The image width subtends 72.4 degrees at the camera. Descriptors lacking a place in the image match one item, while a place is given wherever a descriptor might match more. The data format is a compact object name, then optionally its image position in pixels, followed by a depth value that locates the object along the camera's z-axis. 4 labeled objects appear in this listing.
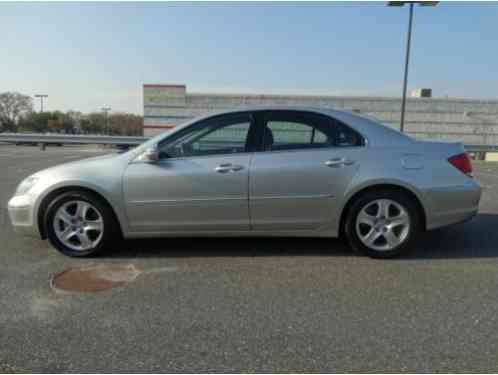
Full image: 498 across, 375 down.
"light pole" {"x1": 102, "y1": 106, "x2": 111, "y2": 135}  70.44
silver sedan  3.46
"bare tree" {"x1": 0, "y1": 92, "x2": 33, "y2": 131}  73.62
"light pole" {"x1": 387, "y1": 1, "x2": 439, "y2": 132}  14.49
